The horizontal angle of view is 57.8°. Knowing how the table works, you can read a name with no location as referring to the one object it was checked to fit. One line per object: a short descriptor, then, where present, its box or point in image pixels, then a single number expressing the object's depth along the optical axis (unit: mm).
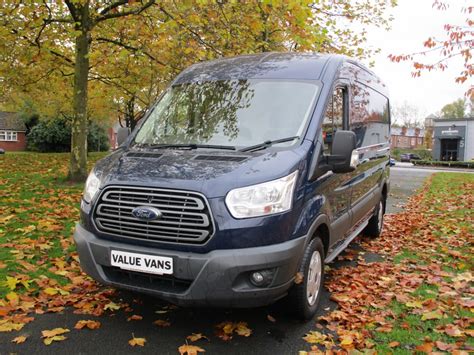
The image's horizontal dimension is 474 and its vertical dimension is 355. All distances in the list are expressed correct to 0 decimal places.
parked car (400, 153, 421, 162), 66438
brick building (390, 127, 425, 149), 92769
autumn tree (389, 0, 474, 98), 8750
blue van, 3191
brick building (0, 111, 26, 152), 59188
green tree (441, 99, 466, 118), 100044
